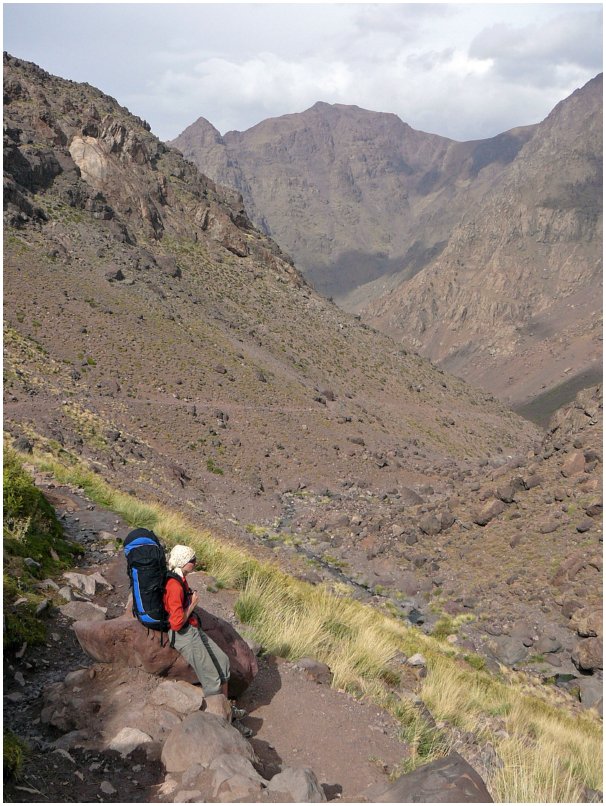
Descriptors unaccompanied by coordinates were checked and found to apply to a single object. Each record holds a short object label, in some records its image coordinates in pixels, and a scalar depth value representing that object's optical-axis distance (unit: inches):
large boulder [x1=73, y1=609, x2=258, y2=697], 222.1
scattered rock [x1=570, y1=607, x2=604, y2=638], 650.2
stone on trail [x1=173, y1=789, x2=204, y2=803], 173.3
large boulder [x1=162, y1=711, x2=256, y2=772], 184.7
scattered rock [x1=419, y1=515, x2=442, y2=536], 978.1
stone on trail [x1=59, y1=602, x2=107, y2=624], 271.7
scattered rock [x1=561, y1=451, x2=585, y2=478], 890.1
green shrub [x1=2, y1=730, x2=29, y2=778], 166.9
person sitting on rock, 215.5
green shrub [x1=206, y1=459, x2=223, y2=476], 1370.6
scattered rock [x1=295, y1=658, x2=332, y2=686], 278.7
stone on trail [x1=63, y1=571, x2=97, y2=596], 310.7
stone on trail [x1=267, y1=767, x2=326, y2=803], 175.0
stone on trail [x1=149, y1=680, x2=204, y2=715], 212.2
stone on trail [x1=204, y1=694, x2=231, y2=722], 209.2
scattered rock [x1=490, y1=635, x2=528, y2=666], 658.8
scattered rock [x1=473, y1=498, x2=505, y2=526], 940.6
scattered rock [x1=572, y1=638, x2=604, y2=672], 616.1
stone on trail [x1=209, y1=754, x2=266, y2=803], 171.3
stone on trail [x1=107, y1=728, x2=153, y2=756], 193.2
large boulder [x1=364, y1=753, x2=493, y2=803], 167.6
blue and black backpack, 210.2
